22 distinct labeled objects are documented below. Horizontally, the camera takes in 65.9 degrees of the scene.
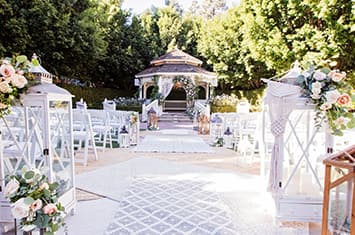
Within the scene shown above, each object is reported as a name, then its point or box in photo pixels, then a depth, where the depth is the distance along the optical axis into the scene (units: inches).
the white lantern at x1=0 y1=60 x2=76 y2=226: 104.3
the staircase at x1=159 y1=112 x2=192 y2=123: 581.2
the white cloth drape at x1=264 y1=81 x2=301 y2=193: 112.0
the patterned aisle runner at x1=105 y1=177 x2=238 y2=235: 112.4
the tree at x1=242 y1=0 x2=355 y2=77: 358.1
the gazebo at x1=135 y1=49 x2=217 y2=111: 594.2
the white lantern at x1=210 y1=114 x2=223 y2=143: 339.6
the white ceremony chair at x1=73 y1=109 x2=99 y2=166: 219.0
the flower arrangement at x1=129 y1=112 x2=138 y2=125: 313.7
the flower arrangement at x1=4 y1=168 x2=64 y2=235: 73.4
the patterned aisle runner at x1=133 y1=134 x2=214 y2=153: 284.3
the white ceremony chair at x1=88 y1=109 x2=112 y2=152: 277.8
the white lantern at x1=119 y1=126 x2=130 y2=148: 298.7
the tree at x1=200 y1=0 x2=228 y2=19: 1384.1
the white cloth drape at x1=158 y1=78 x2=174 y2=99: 596.4
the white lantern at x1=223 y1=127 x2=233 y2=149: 313.3
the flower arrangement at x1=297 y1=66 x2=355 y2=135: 102.3
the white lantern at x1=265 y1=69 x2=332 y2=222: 112.0
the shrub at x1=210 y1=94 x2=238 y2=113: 574.2
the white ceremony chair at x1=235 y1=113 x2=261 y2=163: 246.9
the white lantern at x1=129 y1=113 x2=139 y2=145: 313.2
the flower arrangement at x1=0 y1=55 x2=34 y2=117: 86.4
